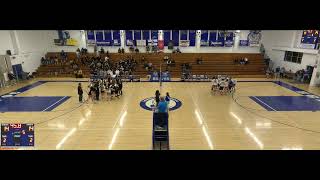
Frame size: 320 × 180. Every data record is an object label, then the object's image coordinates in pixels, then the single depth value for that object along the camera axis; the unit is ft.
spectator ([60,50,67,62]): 81.41
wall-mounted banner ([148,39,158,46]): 85.90
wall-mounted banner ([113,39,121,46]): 86.02
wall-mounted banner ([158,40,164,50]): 85.20
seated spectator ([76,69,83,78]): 72.44
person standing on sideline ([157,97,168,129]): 25.54
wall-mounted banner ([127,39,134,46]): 85.97
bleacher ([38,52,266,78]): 75.72
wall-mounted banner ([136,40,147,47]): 85.76
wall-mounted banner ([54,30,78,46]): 85.25
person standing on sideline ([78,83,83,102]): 43.59
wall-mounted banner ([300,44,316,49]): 63.20
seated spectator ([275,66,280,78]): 72.43
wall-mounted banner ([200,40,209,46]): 85.32
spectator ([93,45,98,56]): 84.18
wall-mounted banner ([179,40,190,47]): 85.66
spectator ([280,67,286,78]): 72.19
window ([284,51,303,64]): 68.74
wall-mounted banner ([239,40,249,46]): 83.76
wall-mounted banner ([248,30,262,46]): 82.99
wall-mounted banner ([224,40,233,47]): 84.69
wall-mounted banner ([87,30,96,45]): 85.78
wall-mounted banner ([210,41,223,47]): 85.30
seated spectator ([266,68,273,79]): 73.30
